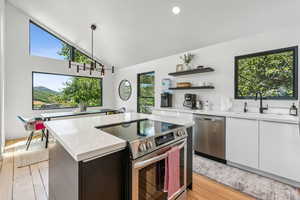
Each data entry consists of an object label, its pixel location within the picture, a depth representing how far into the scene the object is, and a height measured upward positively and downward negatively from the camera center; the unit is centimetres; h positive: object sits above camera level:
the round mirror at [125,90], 592 +37
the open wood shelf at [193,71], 333 +69
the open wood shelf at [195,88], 336 +28
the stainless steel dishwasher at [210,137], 270 -76
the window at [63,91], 467 +28
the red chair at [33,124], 315 -57
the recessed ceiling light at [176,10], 284 +179
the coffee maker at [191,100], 367 -3
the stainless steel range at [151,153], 111 -48
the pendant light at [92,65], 354 +152
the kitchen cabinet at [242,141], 232 -72
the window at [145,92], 505 +24
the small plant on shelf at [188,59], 377 +105
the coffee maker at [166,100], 423 -4
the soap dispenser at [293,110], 230 -17
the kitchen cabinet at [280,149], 199 -73
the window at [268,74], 250 +48
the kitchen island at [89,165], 92 -49
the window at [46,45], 464 +185
